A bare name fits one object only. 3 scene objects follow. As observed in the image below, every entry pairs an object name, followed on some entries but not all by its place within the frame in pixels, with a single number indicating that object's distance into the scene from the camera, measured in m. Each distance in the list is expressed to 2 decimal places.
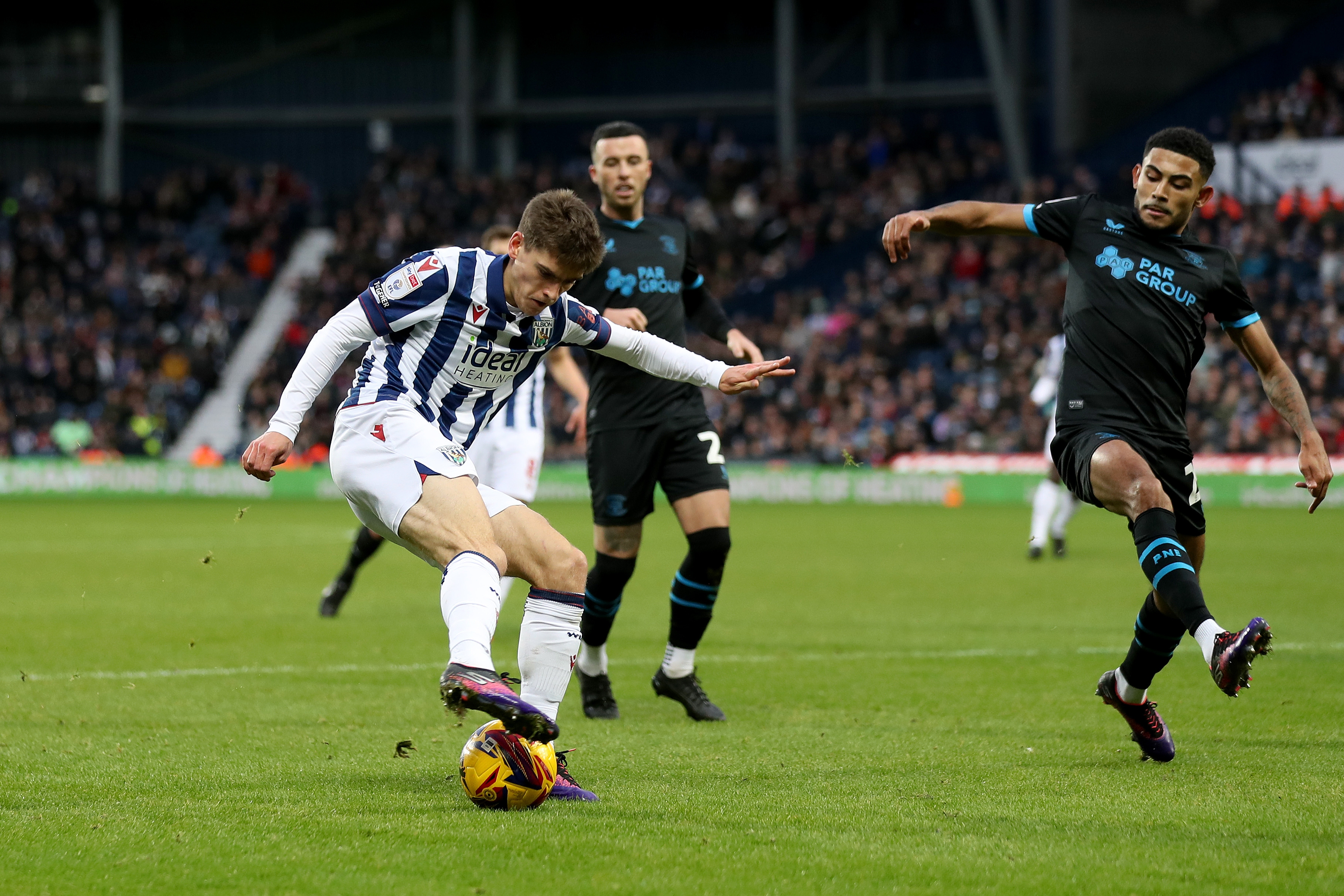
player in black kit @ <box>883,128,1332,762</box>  11.52
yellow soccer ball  9.72
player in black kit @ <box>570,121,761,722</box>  14.09
